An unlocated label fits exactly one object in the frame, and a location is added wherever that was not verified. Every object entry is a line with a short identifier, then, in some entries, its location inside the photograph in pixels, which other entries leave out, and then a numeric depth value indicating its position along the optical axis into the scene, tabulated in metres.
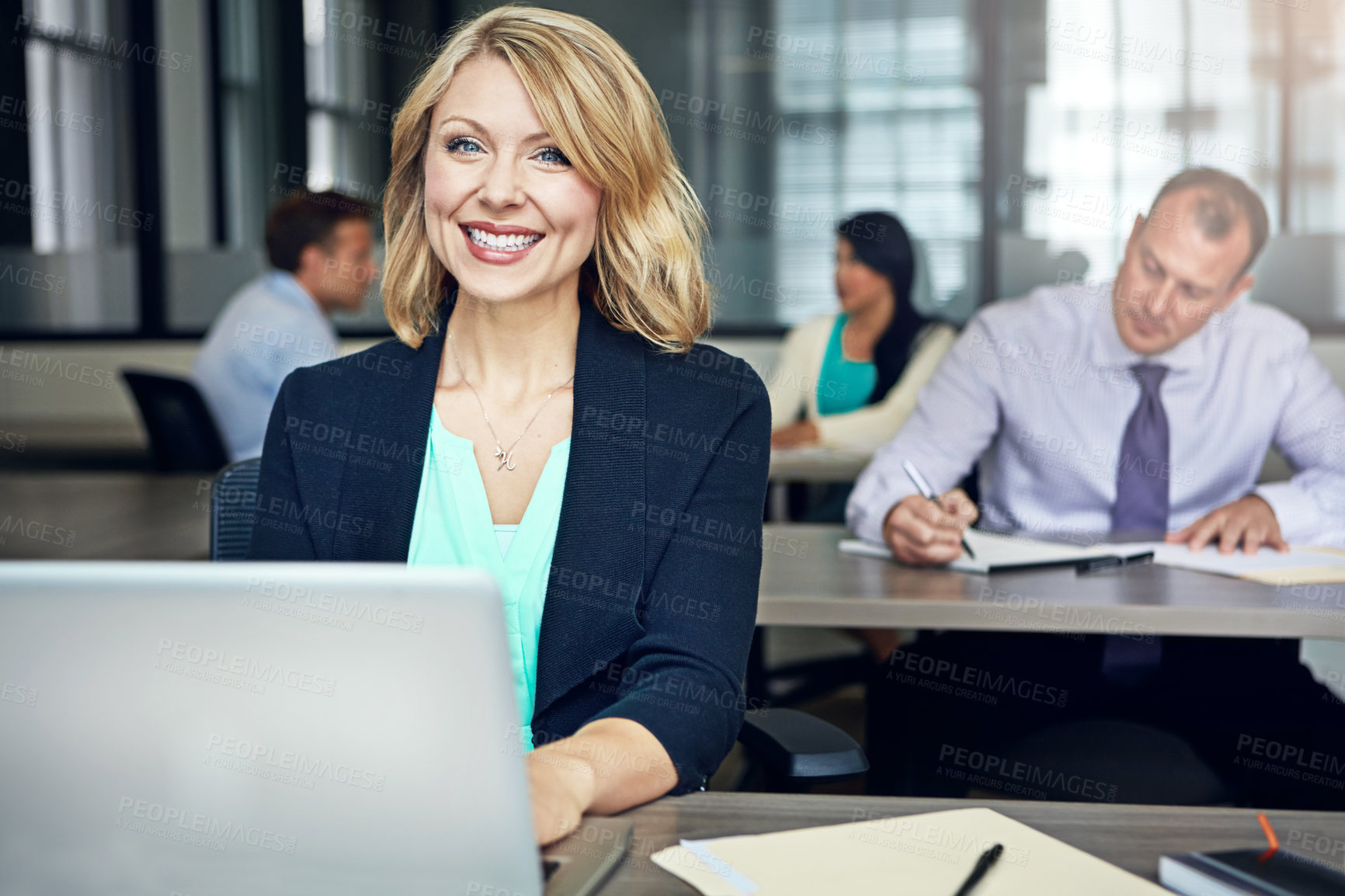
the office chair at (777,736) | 1.19
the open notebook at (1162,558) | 1.72
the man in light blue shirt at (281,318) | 3.52
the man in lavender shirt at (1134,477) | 1.89
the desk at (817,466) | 3.24
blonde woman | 1.19
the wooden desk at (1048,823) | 0.81
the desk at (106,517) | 2.07
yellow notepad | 0.76
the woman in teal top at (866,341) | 3.93
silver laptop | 0.56
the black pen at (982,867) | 0.75
